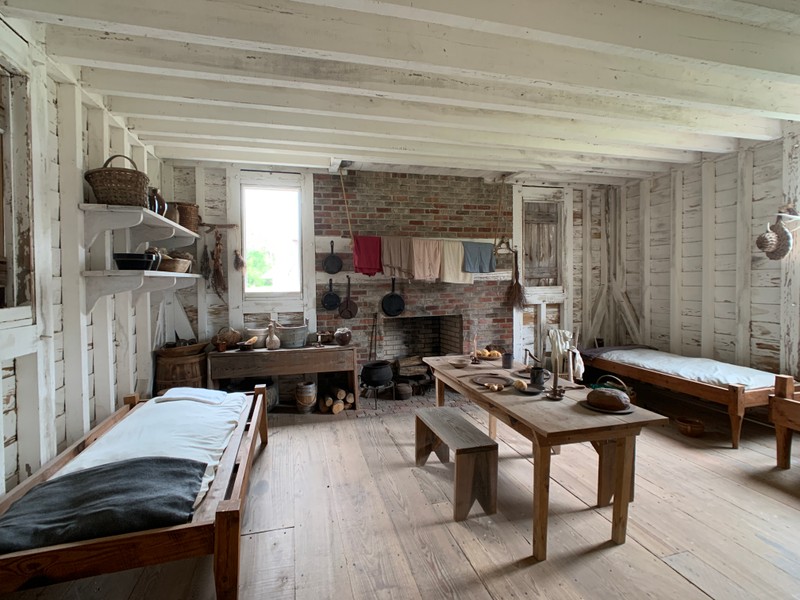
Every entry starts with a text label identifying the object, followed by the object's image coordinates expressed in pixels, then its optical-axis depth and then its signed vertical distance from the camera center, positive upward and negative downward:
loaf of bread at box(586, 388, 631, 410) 2.19 -0.63
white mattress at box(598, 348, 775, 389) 3.48 -0.81
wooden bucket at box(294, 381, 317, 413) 4.29 -1.21
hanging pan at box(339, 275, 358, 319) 4.72 -0.27
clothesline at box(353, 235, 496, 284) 4.54 +0.35
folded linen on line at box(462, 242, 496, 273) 4.83 +0.36
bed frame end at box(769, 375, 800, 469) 2.89 -0.95
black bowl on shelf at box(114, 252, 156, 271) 2.57 +0.16
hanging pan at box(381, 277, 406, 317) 4.84 -0.22
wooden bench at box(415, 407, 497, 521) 2.36 -1.12
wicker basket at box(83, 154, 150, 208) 2.43 +0.63
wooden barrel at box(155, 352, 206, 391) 3.81 -0.83
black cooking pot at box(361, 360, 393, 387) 4.57 -1.03
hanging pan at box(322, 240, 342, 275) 4.64 +0.26
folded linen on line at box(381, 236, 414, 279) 4.55 +0.37
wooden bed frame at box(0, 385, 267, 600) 1.40 -1.00
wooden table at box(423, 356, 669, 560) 1.99 -0.75
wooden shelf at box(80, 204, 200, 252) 2.43 +0.44
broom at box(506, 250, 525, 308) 5.25 -0.10
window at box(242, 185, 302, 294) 4.58 +0.55
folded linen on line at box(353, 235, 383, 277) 4.52 +0.38
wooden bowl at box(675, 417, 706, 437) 3.61 -1.29
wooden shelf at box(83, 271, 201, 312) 2.46 +0.02
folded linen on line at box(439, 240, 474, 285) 4.71 +0.30
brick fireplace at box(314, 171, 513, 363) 4.75 +0.66
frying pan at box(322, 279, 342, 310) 4.66 -0.16
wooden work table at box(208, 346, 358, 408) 4.01 -0.80
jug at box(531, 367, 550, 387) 2.63 -0.61
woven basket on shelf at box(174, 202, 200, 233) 3.74 +0.68
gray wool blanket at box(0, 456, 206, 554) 1.48 -0.89
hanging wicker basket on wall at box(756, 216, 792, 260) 3.59 +0.43
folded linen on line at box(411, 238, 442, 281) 4.58 +0.33
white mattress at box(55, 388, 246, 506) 2.00 -0.85
